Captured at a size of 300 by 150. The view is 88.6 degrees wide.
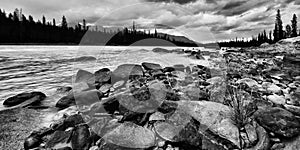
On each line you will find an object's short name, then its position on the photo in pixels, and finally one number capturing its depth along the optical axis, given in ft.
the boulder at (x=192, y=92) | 7.98
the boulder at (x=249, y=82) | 10.23
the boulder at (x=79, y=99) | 8.15
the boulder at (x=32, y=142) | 5.11
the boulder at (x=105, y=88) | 10.34
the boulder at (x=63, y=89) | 11.06
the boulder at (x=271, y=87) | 9.02
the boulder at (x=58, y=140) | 5.05
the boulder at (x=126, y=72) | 12.50
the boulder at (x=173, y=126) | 5.19
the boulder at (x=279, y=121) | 4.96
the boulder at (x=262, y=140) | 4.69
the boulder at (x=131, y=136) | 4.77
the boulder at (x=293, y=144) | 4.69
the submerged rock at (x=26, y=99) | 8.61
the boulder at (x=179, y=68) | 17.00
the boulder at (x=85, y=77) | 12.13
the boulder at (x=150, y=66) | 17.22
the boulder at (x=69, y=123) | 5.95
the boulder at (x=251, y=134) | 4.84
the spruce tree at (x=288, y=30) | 139.03
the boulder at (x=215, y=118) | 4.99
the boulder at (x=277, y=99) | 7.42
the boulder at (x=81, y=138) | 4.86
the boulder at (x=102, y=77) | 11.94
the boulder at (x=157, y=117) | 6.02
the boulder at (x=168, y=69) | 16.33
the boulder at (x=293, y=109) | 6.13
